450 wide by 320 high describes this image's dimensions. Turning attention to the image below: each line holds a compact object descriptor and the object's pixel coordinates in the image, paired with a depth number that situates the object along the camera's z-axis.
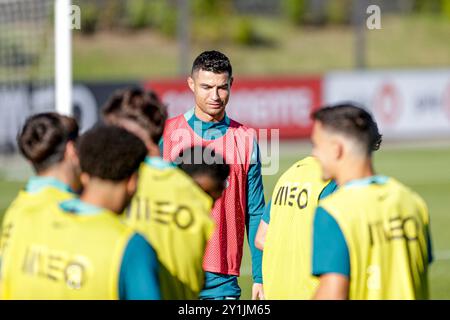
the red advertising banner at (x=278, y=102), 25.48
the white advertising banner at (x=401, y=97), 26.72
